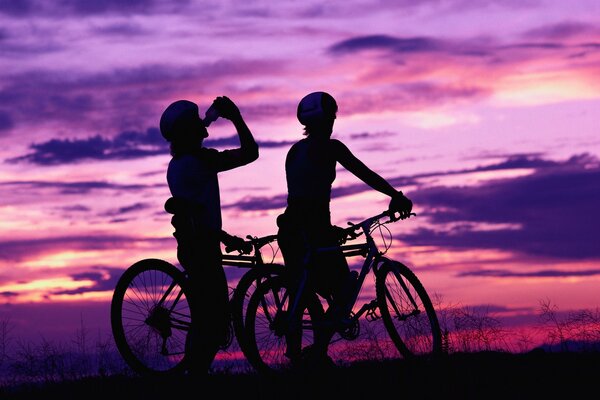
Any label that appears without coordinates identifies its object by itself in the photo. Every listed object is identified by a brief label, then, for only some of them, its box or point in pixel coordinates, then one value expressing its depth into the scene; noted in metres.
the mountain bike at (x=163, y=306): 10.21
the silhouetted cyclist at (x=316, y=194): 10.34
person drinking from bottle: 9.70
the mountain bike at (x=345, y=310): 10.21
